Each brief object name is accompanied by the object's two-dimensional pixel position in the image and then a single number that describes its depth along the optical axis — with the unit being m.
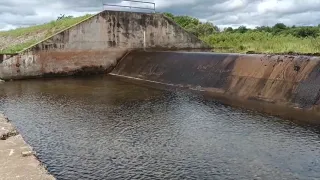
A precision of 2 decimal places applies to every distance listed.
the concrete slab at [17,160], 3.19
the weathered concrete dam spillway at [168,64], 7.27
